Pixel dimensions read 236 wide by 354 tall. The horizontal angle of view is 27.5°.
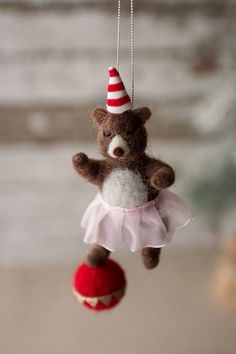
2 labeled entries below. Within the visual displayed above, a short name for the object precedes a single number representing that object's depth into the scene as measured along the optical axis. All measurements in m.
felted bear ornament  0.43
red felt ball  0.52
